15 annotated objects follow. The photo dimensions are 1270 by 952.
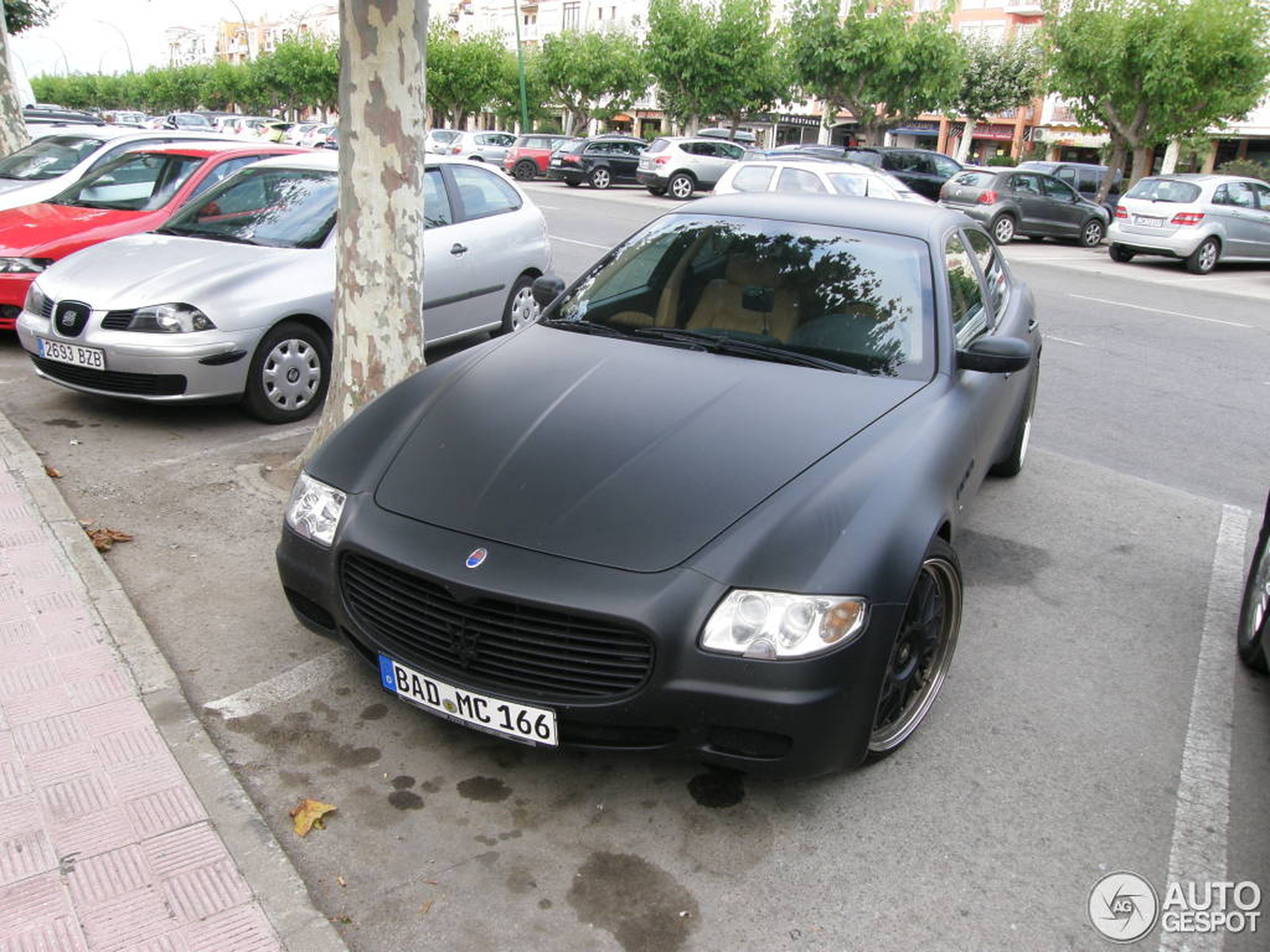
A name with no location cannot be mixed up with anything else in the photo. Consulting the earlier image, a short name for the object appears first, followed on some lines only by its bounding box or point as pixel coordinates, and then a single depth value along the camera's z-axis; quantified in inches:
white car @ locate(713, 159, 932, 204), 601.6
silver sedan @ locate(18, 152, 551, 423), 219.6
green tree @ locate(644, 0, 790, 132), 1448.1
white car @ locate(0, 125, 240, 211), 370.9
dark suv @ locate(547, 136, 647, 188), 1148.5
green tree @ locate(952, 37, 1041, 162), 1744.6
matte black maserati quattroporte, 102.7
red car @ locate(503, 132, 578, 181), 1294.3
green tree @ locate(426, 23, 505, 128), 1889.8
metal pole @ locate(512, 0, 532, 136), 1596.9
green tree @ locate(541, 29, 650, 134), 1768.0
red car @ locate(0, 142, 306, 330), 287.1
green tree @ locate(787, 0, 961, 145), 1277.1
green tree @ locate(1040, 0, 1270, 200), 869.2
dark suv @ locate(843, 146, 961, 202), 941.2
